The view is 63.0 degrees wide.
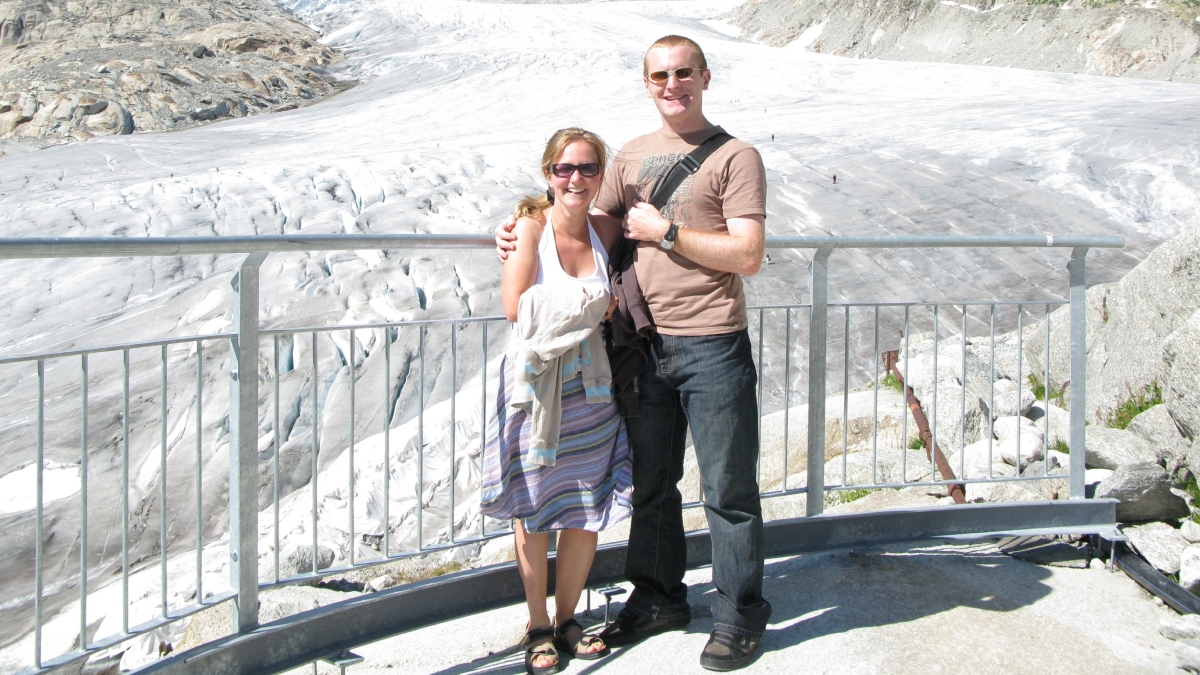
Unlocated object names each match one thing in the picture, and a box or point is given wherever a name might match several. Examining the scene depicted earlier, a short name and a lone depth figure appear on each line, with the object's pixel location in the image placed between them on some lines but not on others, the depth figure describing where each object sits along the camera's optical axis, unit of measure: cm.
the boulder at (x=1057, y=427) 535
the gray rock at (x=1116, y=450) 468
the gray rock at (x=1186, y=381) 450
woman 274
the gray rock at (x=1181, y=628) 313
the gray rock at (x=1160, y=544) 379
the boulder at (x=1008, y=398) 616
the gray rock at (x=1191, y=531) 389
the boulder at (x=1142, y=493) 407
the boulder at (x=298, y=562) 537
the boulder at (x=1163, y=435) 458
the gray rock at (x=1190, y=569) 360
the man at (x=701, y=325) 271
